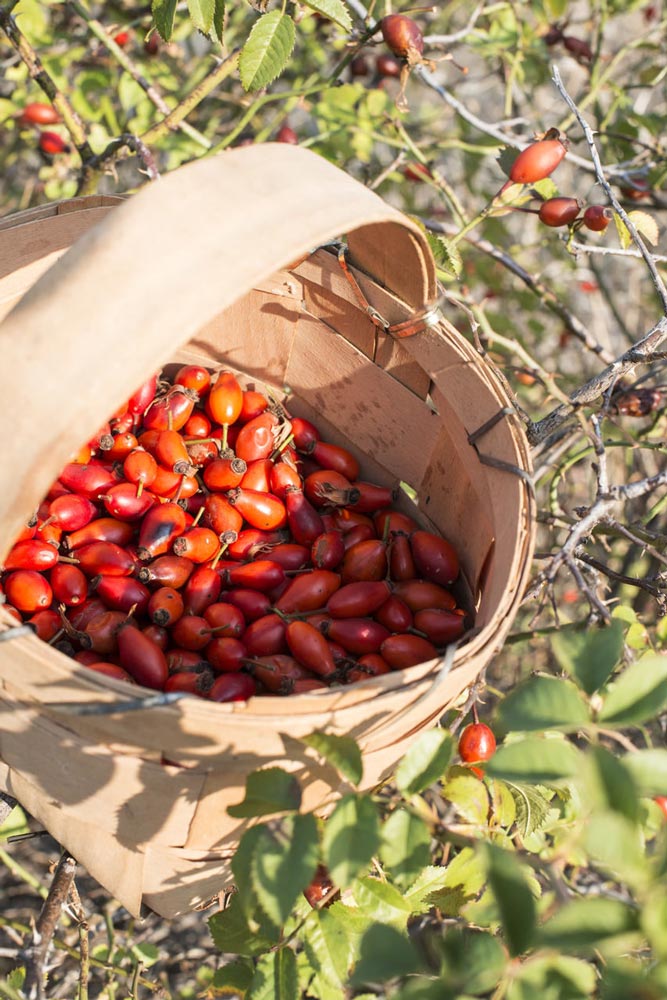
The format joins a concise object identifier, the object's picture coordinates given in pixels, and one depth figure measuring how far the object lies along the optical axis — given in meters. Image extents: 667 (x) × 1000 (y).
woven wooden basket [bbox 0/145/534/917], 0.47
